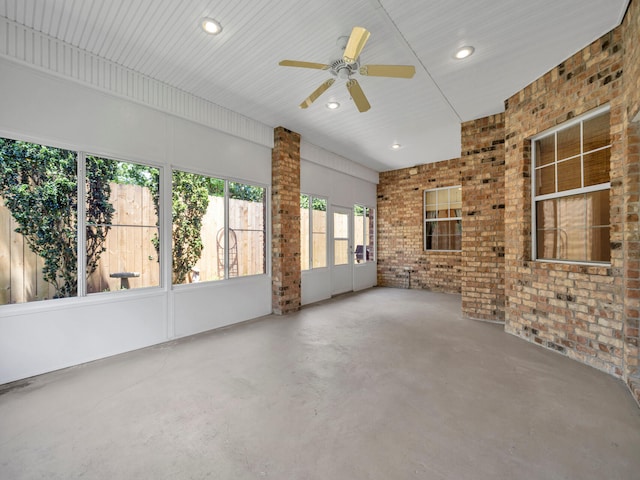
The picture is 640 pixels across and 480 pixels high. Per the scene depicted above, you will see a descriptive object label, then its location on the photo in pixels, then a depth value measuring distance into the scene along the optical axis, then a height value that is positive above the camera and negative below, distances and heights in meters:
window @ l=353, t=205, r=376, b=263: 8.05 +0.13
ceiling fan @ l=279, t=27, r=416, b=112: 2.47 +1.61
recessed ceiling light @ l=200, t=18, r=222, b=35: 2.74 +2.00
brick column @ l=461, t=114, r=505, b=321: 4.79 +0.31
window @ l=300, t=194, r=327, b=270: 6.34 +0.14
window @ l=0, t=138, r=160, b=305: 2.92 +0.17
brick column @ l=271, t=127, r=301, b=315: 5.36 +0.31
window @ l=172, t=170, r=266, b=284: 4.21 +0.15
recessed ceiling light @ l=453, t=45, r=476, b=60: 3.12 +1.98
